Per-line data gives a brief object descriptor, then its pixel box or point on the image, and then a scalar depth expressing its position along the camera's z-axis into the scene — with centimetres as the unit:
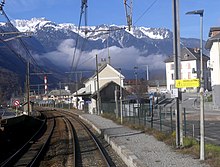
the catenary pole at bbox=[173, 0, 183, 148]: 1644
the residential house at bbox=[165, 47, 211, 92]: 10351
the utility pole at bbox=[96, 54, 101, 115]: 5852
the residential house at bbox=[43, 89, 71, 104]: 15962
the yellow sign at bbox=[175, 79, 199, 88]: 1407
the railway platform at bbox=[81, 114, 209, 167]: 1325
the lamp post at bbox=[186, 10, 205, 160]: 1303
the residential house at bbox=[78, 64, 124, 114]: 7206
